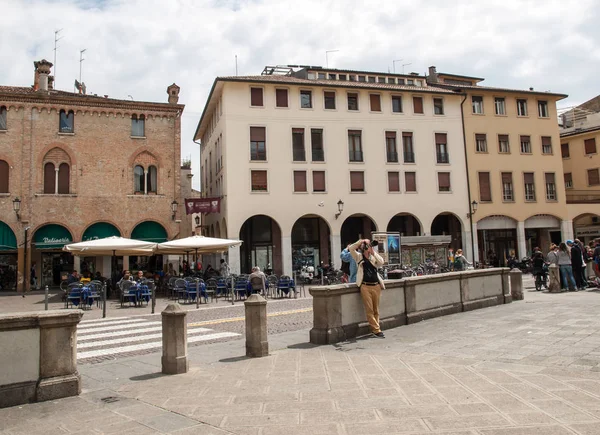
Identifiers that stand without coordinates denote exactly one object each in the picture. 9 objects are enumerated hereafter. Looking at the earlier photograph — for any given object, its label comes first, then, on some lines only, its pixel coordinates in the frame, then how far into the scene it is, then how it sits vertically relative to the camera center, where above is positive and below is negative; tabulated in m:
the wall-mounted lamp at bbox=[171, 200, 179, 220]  28.27 +3.38
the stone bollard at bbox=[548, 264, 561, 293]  17.38 -0.95
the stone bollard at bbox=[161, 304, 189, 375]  6.87 -1.04
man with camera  8.97 -0.46
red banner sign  29.49 +3.52
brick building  27.09 +5.36
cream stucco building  31.45 +6.42
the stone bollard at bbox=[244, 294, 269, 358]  7.82 -1.01
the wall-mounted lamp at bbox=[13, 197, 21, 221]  24.71 +3.35
